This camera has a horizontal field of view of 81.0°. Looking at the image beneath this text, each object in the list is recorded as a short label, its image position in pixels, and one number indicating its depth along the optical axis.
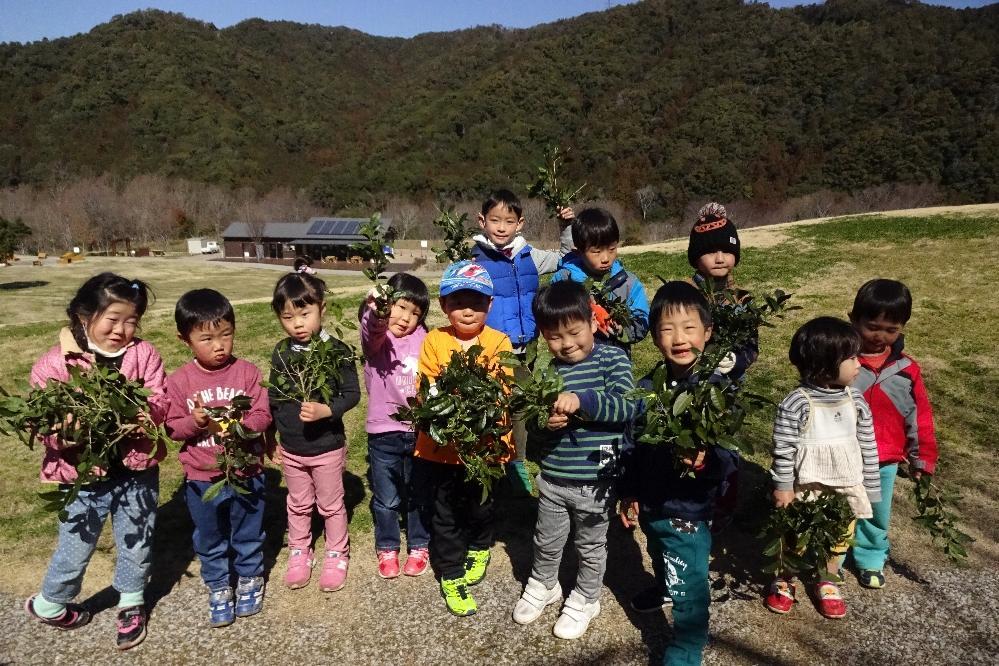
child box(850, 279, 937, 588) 3.56
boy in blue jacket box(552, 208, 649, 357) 3.82
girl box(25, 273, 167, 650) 3.19
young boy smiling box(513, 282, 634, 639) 3.09
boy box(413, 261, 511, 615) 3.54
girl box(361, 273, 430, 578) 3.90
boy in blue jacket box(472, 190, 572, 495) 4.14
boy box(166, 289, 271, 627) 3.45
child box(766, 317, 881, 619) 3.17
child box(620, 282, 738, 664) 2.95
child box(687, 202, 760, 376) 3.92
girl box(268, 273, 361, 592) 3.59
